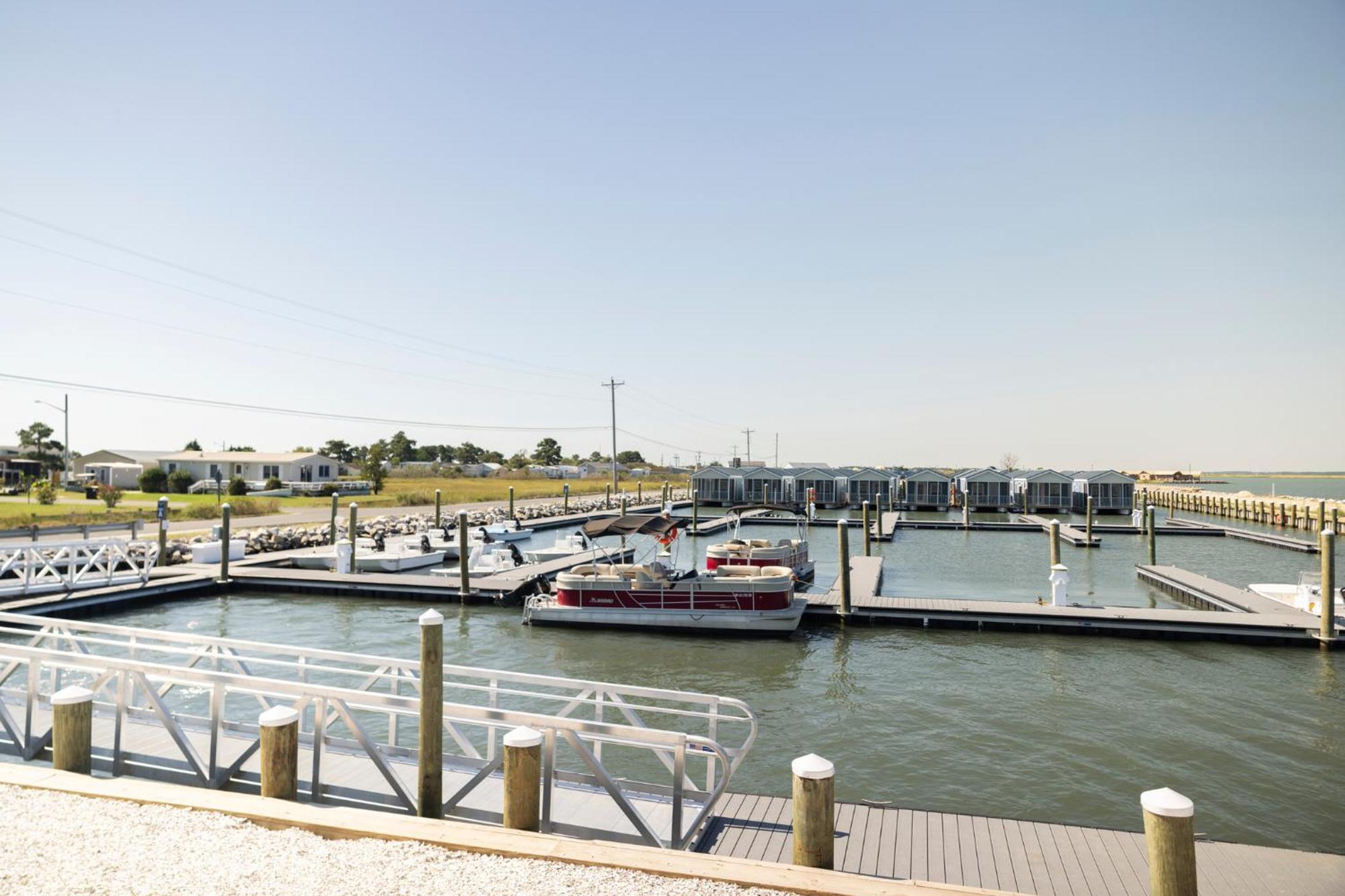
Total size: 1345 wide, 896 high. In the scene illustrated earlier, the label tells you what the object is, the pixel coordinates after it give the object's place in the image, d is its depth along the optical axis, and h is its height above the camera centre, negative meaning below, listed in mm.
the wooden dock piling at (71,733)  7000 -2498
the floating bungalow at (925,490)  68250 -2505
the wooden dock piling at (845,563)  20128 -2660
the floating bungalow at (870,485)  68500 -2125
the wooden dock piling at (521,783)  6176 -2564
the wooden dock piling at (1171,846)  4734 -2311
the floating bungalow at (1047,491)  64875 -2385
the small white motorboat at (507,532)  39219 -3718
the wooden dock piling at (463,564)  22344 -3020
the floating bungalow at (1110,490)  62531 -2170
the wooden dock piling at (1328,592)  16922 -2785
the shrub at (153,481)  66312 -2214
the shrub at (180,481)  65875 -2174
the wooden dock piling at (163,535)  25484 -2591
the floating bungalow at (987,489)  67125 -2355
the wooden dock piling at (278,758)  6500 -2509
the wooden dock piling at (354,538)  26244 -2767
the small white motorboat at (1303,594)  19531 -3461
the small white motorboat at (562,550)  30484 -3612
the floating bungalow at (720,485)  72750 -2348
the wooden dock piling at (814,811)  5617 -2520
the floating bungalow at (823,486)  70188 -2260
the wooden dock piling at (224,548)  23953 -2853
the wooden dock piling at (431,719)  6703 -2244
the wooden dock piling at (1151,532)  29925 -2578
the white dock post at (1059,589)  20422 -3284
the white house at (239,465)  74312 -875
